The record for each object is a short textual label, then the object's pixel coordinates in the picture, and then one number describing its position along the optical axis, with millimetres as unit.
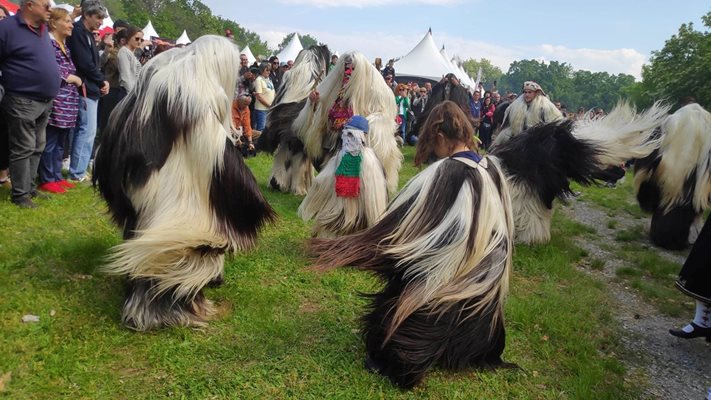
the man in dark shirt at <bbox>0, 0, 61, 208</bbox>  4836
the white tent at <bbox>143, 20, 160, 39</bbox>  32569
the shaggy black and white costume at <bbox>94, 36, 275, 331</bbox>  3232
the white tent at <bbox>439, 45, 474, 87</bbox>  30297
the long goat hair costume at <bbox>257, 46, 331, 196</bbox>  7789
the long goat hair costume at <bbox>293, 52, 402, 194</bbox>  6113
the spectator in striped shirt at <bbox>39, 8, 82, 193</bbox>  5609
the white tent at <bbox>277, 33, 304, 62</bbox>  28766
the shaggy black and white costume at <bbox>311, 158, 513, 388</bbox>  3008
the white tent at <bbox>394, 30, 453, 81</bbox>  24750
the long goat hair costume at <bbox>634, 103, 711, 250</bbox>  6523
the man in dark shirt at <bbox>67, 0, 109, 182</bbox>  6062
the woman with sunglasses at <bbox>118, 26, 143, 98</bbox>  6574
